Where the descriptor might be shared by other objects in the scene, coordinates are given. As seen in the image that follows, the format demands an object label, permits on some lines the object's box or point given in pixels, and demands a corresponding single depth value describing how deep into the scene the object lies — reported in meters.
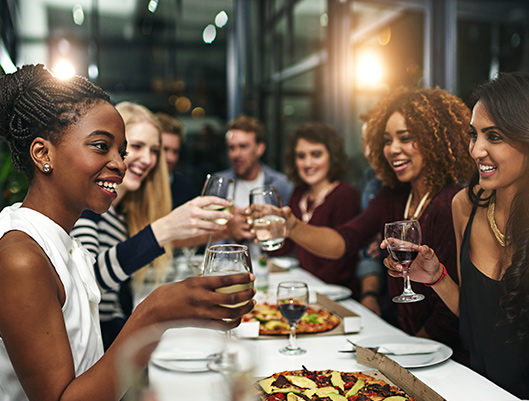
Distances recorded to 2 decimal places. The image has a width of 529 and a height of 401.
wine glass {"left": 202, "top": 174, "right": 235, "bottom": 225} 1.70
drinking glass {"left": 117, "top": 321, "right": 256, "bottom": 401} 0.38
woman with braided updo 0.82
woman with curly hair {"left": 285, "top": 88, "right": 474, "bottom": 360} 1.63
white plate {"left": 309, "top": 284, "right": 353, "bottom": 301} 1.99
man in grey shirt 4.21
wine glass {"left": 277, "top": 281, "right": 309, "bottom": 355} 1.39
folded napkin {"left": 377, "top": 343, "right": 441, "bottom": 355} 1.27
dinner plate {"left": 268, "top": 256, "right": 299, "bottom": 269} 2.81
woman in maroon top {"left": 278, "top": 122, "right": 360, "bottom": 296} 3.03
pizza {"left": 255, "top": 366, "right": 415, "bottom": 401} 1.02
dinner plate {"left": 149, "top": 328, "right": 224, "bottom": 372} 0.42
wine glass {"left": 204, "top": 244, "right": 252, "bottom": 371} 0.89
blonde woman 1.62
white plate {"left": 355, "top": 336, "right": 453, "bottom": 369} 1.23
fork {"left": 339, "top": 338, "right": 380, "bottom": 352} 1.27
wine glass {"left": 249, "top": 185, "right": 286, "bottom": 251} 1.72
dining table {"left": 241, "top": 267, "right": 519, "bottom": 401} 1.12
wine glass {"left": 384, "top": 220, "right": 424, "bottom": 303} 1.21
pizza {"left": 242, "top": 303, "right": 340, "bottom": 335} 1.53
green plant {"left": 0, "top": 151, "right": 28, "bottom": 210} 2.60
